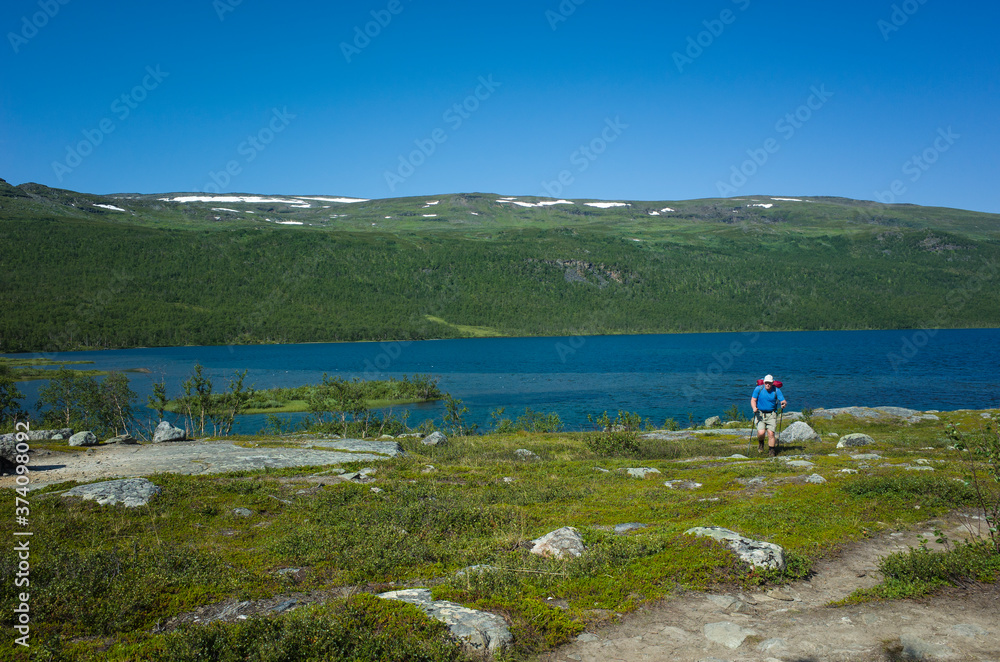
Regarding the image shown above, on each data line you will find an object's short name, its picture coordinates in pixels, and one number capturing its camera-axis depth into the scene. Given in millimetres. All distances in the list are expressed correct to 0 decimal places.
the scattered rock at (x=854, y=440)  25906
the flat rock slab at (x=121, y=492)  14625
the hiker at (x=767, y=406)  22953
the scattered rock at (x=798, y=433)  28594
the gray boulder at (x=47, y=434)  28488
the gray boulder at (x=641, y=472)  20047
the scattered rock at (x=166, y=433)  29175
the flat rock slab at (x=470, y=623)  7297
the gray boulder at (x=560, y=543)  10586
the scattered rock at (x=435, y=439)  30469
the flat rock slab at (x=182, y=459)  19297
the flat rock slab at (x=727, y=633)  7535
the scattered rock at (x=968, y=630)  7396
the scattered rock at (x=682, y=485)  17519
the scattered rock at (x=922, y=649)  6922
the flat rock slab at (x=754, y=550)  9602
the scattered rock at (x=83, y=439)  25750
